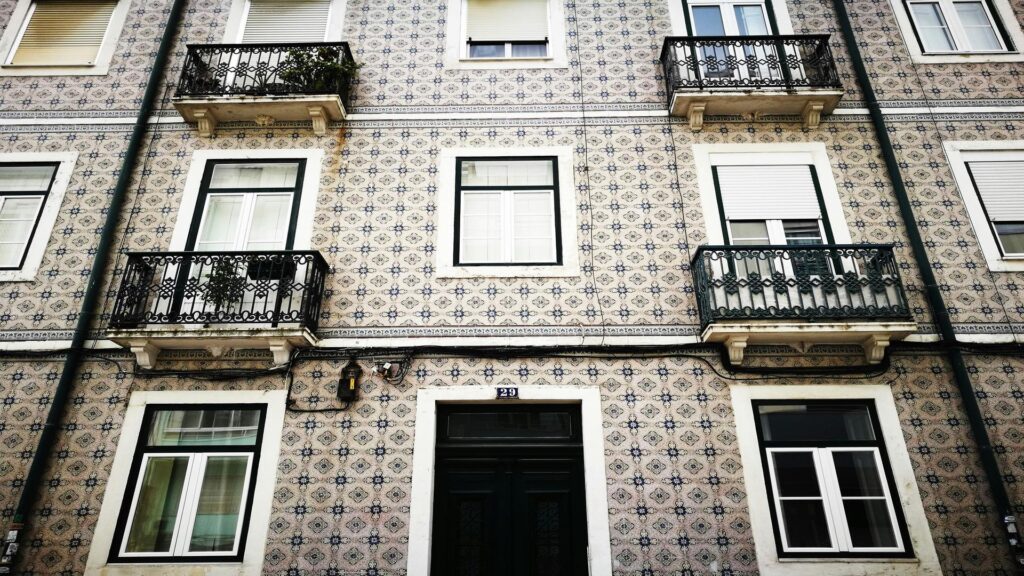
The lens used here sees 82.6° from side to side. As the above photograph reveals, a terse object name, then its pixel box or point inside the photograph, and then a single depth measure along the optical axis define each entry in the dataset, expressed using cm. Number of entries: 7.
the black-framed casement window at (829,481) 546
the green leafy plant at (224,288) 610
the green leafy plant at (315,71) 728
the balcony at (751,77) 709
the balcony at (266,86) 714
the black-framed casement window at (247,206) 686
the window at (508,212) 679
